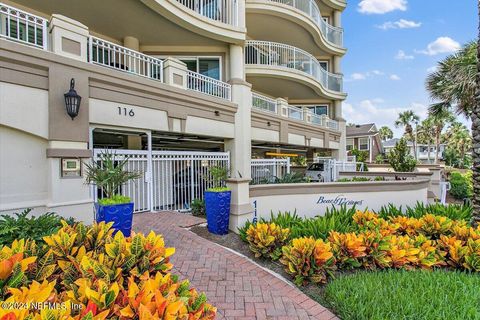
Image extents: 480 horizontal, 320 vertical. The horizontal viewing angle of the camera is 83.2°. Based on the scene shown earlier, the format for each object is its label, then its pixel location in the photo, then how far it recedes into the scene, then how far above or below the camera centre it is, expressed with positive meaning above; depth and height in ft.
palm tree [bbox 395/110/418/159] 160.15 +23.03
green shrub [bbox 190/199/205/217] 30.14 -5.39
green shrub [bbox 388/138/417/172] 53.21 -0.30
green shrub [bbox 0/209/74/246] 12.78 -3.24
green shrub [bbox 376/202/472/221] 24.93 -5.17
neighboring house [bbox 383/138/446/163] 175.98 +4.52
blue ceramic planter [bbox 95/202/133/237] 16.76 -3.35
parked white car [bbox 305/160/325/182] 59.65 -2.79
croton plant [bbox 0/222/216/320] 6.43 -3.39
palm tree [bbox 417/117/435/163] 158.23 +15.05
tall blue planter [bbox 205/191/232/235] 22.02 -4.07
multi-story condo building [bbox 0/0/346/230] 21.20 +7.44
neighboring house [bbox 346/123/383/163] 140.26 +10.20
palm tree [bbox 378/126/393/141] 207.64 +19.86
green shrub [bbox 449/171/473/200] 59.47 -6.83
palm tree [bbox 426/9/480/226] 23.77 +10.76
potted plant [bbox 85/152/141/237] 16.87 -2.48
